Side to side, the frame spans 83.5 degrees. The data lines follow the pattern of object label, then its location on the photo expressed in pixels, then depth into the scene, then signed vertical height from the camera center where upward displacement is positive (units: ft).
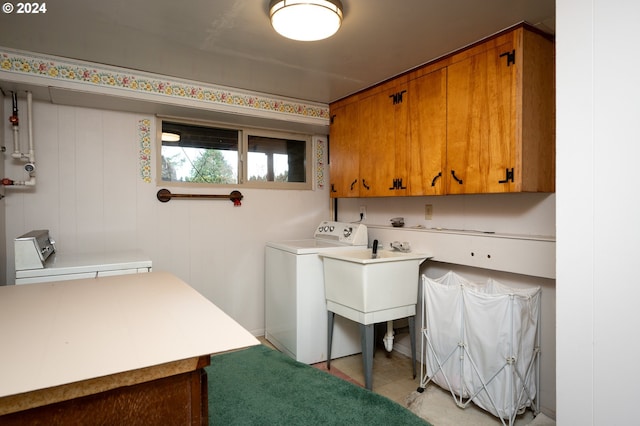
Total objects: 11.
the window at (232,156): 10.84 +1.68
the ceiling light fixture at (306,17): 5.85 +3.19
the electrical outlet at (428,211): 10.11 -0.14
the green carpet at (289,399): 5.51 -3.25
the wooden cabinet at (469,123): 6.86 +1.86
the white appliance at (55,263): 6.51 -1.14
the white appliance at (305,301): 9.78 -2.67
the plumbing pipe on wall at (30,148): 8.46 +1.44
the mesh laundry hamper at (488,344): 6.95 -2.86
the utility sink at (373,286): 8.32 -1.95
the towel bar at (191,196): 10.47 +0.35
